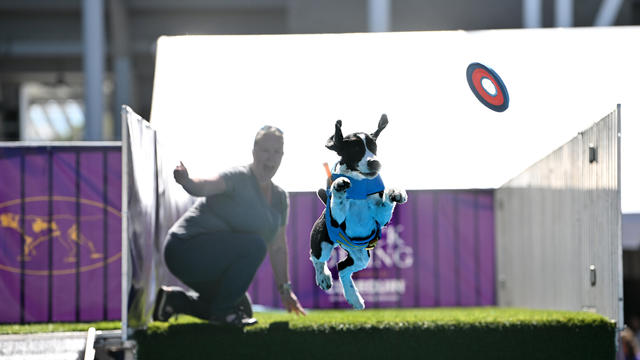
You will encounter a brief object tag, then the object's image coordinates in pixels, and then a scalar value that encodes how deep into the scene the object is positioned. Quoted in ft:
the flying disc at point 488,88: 29.71
